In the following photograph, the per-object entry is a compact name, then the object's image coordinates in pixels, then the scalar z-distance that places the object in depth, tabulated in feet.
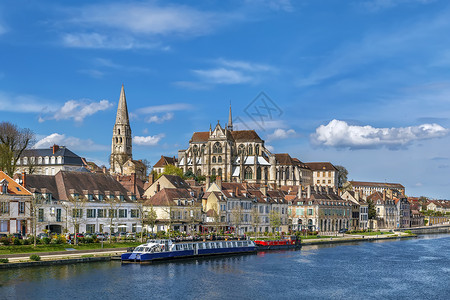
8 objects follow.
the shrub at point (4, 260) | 182.39
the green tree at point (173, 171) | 538.14
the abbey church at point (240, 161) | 619.67
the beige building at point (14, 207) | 233.96
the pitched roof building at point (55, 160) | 524.11
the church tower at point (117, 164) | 641.81
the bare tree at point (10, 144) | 317.63
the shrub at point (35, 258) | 189.16
